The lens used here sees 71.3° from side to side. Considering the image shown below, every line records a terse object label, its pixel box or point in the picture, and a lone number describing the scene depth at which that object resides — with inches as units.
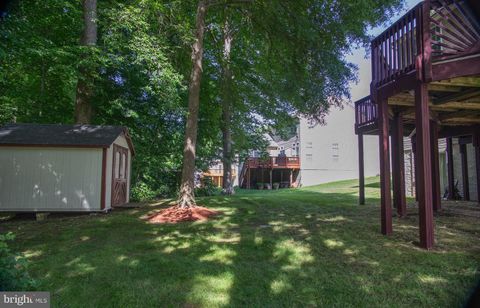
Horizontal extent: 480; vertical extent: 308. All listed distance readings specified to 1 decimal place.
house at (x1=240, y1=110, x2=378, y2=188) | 1093.1
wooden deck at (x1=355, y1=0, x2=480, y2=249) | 189.8
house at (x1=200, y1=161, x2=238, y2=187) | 1360.0
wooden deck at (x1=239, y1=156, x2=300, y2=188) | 1127.6
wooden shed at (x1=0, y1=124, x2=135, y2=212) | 363.3
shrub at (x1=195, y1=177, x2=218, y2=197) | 709.3
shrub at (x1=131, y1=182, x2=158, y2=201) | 621.1
